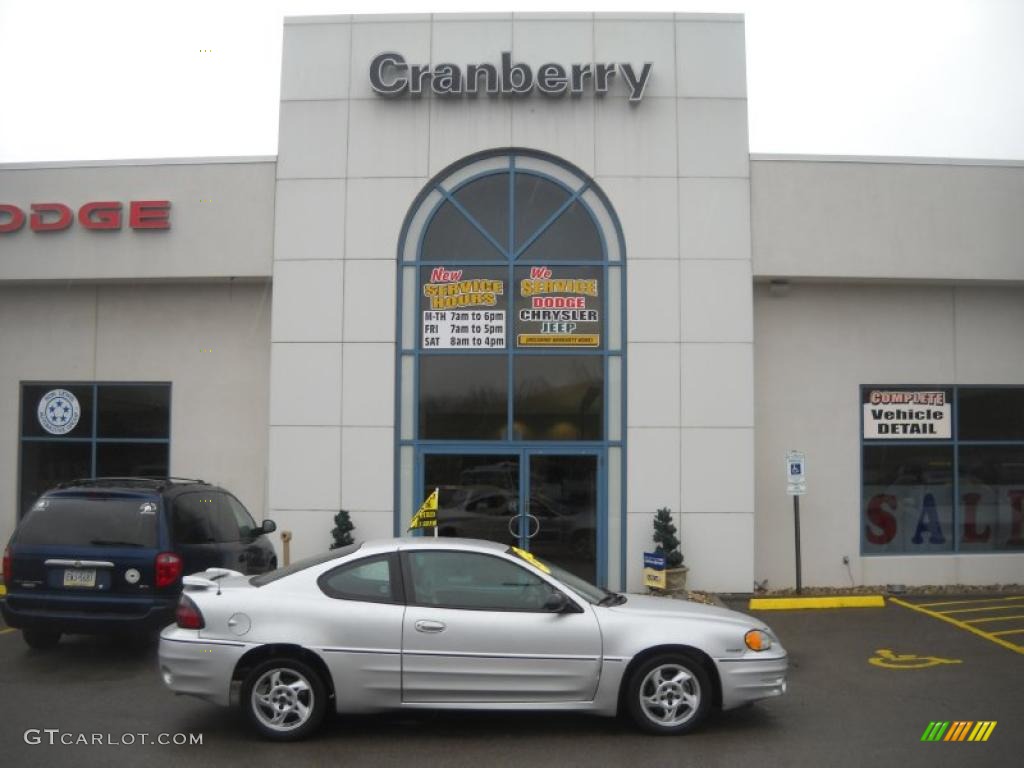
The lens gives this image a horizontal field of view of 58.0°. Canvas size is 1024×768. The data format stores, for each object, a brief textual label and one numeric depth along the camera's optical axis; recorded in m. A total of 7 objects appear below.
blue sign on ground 12.59
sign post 13.02
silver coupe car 6.67
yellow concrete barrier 12.51
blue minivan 8.73
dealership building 13.42
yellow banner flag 11.55
